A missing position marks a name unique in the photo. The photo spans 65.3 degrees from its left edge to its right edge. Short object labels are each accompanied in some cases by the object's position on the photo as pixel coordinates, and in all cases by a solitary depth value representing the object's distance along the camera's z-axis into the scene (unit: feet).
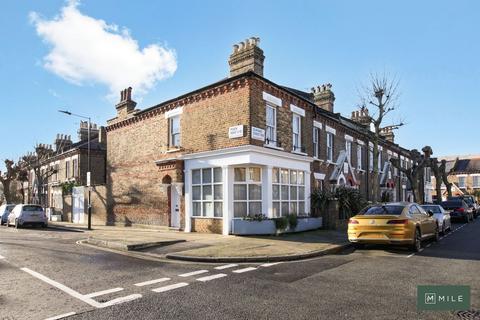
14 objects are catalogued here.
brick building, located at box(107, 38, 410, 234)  52.44
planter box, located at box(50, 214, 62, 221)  105.81
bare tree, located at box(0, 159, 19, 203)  146.10
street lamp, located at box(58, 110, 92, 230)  70.64
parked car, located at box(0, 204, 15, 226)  93.45
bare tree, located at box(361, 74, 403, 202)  69.72
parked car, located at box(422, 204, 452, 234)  54.08
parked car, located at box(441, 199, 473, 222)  83.30
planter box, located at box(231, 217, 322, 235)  50.80
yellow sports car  37.22
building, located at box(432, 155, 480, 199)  196.03
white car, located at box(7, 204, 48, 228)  78.84
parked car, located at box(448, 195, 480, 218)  93.09
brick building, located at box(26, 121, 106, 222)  104.17
